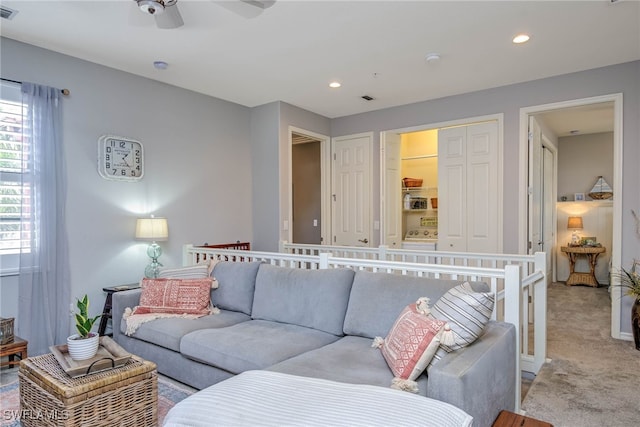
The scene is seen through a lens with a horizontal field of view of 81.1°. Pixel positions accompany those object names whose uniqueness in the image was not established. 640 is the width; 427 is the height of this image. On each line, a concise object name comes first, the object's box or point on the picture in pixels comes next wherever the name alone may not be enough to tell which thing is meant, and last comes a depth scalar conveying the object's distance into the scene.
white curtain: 3.14
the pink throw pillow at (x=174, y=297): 3.04
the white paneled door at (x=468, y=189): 4.47
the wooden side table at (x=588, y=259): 6.28
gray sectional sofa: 1.73
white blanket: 1.30
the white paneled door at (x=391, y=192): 5.23
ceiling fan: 2.21
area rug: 2.23
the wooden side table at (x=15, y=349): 2.66
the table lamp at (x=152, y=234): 3.77
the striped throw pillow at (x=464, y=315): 1.80
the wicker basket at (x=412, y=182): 6.11
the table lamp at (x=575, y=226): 6.67
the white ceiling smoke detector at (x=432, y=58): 3.43
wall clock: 3.68
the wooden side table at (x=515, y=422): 1.51
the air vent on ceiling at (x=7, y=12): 2.65
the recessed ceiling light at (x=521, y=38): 3.09
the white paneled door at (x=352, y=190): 5.38
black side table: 3.51
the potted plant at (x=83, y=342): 2.00
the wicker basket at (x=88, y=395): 1.79
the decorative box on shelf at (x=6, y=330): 2.70
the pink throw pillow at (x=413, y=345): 1.76
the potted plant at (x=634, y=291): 3.37
